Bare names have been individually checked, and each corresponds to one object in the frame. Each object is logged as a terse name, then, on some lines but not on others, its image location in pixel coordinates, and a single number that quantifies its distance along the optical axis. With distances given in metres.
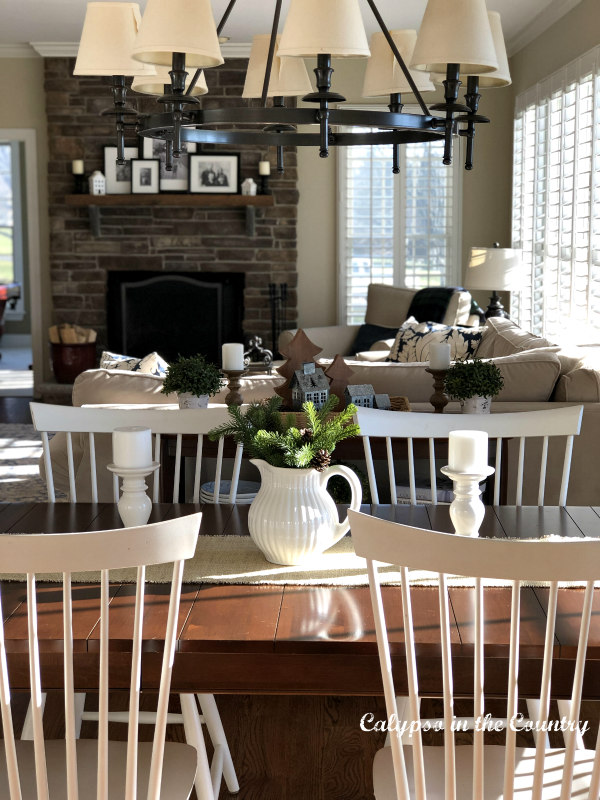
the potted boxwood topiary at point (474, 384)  3.35
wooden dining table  1.42
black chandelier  1.84
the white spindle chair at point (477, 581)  1.18
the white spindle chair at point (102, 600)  1.22
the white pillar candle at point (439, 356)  3.46
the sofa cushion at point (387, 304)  7.20
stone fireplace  7.73
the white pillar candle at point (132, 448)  1.89
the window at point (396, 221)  7.84
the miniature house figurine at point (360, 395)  3.05
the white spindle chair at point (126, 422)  2.40
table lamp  6.07
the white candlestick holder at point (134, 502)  1.96
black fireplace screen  7.82
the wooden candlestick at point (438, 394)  3.50
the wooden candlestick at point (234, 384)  3.48
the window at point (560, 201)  5.17
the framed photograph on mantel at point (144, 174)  7.64
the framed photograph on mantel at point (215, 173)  7.66
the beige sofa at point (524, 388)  3.57
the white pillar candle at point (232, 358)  3.48
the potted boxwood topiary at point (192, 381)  3.32
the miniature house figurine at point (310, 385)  2.67
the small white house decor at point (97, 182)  7.57
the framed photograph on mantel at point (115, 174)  7.66
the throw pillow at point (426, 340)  5.00
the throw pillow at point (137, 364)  3.97
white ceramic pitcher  1.77
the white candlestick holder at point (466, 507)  1.80
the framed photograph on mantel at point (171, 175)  7.66
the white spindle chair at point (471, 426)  2.34
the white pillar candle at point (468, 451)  1.75
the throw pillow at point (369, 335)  7.11
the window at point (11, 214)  11.94
